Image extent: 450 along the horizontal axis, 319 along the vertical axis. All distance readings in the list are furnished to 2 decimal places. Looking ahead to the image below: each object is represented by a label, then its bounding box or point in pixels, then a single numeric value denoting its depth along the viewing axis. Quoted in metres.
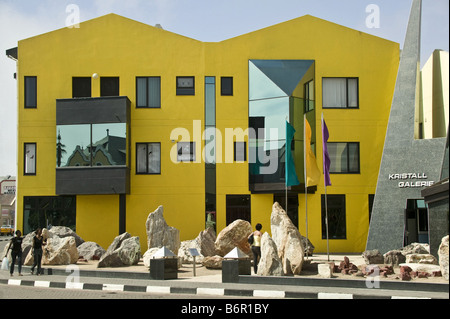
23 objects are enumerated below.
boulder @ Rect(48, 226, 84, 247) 27.81
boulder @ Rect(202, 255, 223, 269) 21.31
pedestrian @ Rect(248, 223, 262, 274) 18.70
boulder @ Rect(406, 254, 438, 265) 19.44
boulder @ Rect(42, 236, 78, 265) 22.56
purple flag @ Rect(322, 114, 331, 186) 25.00
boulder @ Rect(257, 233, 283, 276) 17.45
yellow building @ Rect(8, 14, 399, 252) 30.06
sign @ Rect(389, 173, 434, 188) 26.67
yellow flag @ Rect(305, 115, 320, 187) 25.25
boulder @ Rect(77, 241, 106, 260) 25.41
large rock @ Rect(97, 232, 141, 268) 21.55
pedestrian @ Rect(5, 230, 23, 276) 19.66
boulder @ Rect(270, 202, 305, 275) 17.86
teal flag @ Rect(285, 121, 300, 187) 25.20
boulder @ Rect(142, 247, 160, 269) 21.09
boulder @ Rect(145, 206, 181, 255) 24.78
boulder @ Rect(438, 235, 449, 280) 16.65
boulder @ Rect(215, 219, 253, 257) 23.11
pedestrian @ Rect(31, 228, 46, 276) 19.61
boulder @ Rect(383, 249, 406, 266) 20.44
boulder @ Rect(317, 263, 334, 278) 16.97
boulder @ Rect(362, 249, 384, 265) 21.03
